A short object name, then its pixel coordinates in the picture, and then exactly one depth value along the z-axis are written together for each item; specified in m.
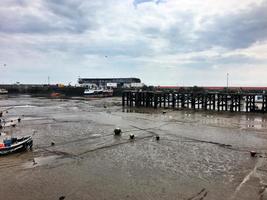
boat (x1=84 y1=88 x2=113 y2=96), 82.63
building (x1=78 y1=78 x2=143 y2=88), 98.97
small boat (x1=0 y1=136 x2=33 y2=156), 15.26
